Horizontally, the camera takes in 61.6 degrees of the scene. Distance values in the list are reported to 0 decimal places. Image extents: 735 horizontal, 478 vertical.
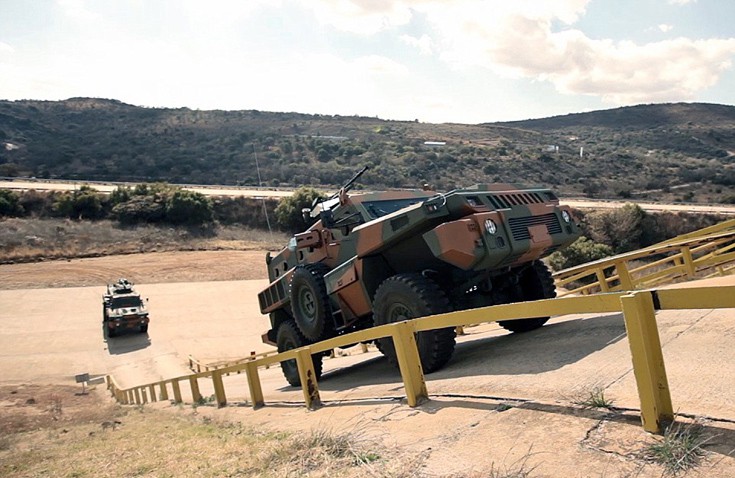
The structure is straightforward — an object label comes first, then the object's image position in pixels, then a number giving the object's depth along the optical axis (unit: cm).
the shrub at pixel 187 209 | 4394
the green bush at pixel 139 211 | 4366
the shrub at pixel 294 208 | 4194
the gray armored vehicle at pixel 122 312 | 2436
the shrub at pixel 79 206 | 4350
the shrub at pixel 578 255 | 2602
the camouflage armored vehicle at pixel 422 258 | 668
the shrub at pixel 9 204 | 4255
